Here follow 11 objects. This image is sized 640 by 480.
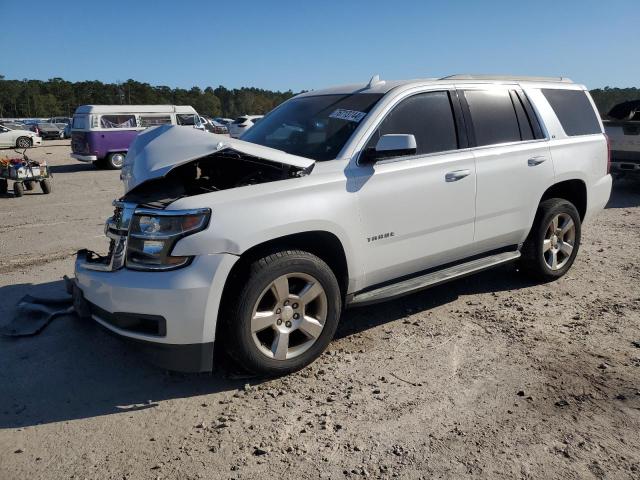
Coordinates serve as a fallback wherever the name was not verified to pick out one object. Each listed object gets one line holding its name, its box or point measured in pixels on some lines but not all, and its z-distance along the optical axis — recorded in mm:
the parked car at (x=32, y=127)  41200
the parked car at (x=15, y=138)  30094
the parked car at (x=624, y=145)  10320
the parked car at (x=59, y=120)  50094
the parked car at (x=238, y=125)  22678
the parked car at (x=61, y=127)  45781
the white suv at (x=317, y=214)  3051
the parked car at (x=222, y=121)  55094
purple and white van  18516
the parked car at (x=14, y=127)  33119
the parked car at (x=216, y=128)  30622
